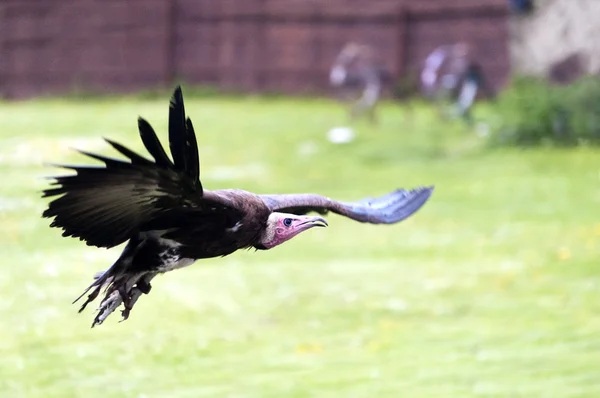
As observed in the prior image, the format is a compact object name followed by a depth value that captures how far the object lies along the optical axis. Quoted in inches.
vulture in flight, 155.5
